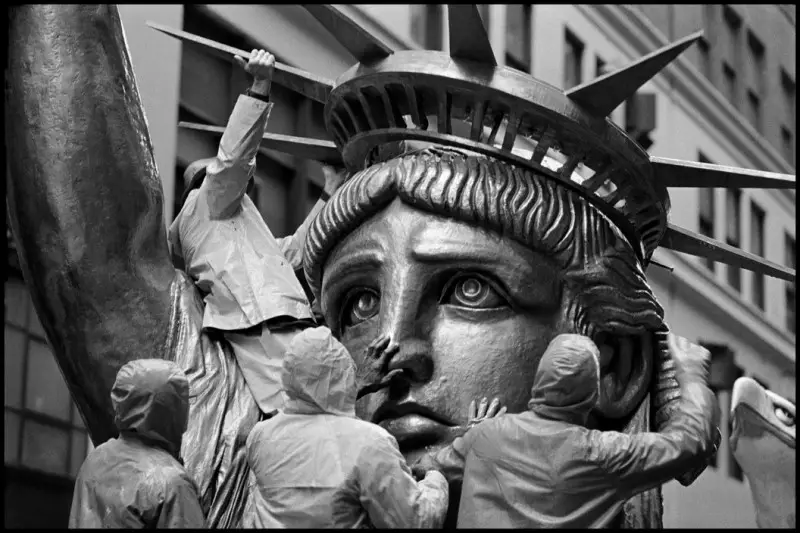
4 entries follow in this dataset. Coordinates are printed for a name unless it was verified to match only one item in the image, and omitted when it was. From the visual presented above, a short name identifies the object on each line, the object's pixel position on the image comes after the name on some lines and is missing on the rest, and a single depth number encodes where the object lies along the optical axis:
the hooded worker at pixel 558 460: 8.12
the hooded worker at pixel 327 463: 7.78
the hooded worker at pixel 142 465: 7.91
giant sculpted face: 9.38
